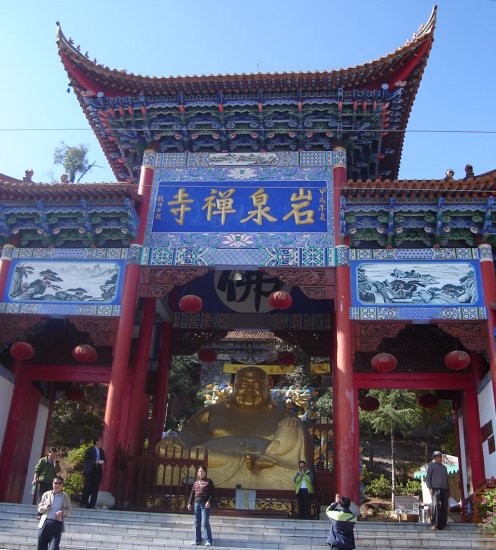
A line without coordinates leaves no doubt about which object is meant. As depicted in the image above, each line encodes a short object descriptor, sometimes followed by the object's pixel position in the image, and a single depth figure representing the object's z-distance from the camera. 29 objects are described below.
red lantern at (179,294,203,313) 12.68
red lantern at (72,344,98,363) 12.01
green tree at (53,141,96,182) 34.56
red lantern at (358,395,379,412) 14.49
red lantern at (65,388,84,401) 15.41
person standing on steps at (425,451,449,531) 9.45
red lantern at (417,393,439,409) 14.62
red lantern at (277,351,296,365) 16.27
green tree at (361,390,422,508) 26.25
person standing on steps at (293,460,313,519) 10.42
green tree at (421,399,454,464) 26.83
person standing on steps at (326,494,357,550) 6.82
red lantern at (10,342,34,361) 12.16
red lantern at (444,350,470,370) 11.48
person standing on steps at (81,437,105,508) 10.45
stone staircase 7.92
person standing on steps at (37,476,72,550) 6.95
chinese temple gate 11.91
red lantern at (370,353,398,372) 11.55
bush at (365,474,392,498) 25.64
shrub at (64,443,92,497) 18.25
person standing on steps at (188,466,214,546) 7.96
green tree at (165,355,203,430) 30.50
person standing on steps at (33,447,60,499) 10.45
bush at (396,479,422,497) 24.19
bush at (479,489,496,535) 8.43
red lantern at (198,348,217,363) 16.47
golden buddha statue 12.55
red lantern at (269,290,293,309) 12.29
